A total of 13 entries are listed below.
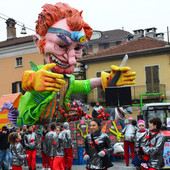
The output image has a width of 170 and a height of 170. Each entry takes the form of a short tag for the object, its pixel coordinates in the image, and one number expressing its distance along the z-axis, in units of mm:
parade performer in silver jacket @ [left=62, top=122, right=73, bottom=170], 11238
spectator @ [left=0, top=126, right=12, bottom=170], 12381
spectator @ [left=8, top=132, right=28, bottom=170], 9414
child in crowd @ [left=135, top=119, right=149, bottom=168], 7672
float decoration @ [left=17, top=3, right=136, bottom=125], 12922
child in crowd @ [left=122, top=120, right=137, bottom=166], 11789
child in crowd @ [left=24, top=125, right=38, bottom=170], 12109
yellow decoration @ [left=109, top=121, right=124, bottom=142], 13258
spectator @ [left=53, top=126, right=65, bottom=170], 10844
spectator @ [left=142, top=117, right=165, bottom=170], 7273
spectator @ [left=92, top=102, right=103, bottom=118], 16562
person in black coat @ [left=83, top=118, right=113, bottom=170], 7512
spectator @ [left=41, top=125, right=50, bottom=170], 12240
